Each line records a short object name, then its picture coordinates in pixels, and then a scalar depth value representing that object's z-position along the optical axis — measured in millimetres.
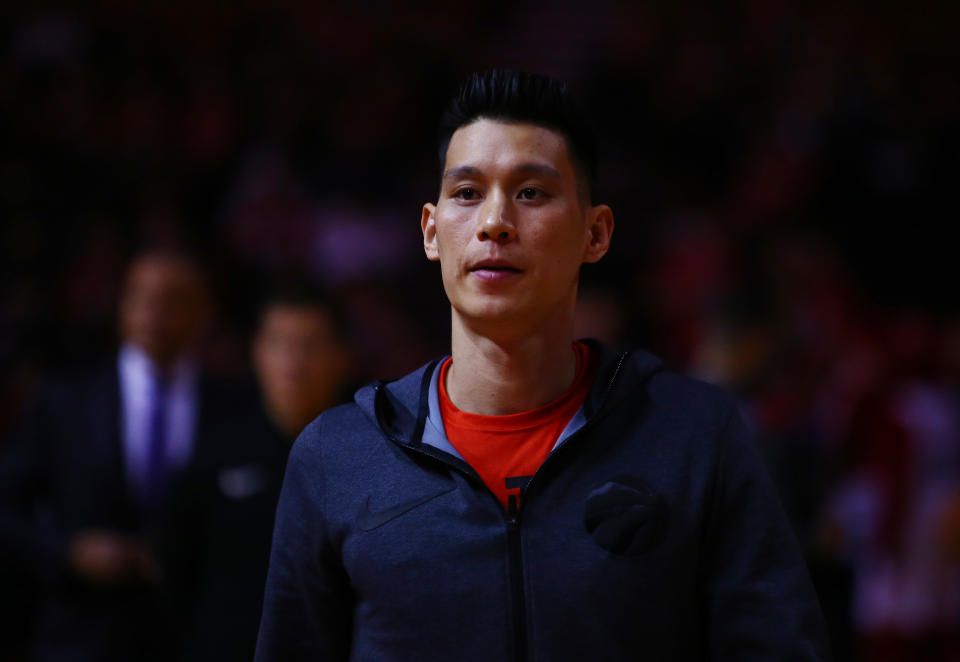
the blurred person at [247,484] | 6629
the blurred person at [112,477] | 7750
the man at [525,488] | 3855
